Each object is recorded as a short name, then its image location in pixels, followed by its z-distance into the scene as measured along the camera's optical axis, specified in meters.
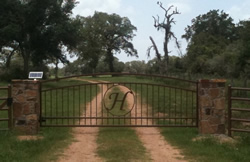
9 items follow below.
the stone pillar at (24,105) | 9.09
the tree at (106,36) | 63.59
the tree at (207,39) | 46.16
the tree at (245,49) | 22.73
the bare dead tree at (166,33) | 35.03
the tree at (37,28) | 30.31
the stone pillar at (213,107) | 9.08
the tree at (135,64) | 94.57
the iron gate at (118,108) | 11.62
